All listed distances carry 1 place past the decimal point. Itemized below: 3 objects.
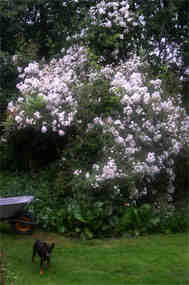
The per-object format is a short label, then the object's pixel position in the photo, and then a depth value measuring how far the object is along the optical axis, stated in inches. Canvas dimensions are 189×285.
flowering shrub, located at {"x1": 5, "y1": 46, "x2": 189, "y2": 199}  254.7
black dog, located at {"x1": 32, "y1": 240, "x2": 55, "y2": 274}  176.6
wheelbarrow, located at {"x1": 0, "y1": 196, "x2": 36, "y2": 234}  216.2
